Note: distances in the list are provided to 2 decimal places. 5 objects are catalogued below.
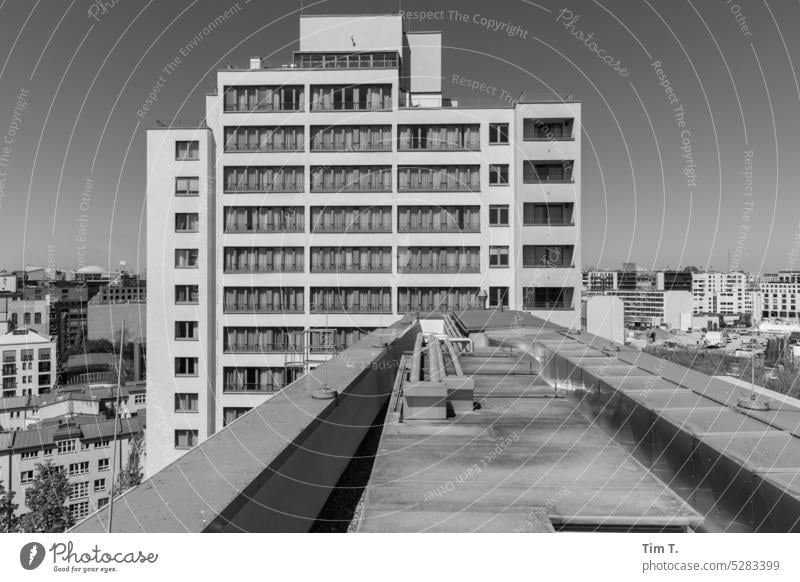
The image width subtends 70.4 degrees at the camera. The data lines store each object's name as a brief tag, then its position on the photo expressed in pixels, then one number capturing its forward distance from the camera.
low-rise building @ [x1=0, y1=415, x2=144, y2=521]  36.86
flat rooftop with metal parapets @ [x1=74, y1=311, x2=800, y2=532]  3.22
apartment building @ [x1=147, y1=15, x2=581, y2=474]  35.88
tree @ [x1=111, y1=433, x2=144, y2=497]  40.56
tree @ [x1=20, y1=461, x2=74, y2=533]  36.81
